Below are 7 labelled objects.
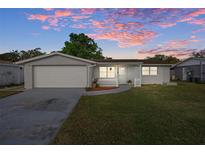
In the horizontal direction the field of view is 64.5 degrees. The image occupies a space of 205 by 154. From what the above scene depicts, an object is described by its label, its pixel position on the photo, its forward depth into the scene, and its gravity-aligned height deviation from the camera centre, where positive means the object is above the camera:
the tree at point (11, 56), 45.94 +6.21
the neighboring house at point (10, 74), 20.02 +0.48
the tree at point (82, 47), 38.59 +7.31
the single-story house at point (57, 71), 16.42 +0.59
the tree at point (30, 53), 49.34 +7.45
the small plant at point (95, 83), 16.82 -0.68
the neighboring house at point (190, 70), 24.62 +0.92
